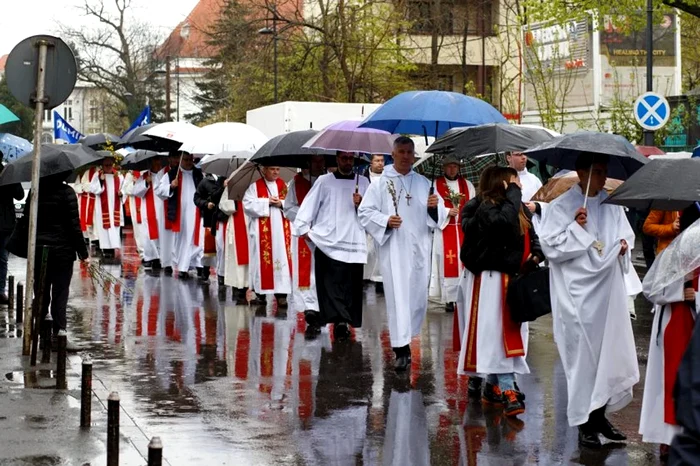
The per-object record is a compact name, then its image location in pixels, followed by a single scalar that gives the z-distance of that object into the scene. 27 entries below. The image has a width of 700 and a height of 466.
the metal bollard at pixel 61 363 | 9.55
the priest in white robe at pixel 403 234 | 10.96
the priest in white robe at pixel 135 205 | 24.06
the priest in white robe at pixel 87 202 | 26.23
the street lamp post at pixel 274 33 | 35.18
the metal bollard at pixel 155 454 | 5.37
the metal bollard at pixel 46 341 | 10.88
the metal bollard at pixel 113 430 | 6.93
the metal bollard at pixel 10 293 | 14.76
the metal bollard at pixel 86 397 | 8.15
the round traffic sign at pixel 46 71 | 11.22
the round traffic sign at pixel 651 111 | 22.81
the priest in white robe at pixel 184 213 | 20.22
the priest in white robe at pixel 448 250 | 14.51
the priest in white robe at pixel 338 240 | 12.85
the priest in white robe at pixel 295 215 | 14.18
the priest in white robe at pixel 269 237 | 16.25
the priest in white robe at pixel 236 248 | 17.08
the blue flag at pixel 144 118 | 29.93
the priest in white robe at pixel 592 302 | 8.30
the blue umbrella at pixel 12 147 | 19.97
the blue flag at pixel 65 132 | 30.52
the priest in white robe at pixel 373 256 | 18.00
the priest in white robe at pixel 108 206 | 25.08
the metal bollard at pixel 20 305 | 13.43
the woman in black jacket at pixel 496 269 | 9.30
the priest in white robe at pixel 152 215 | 21.64
